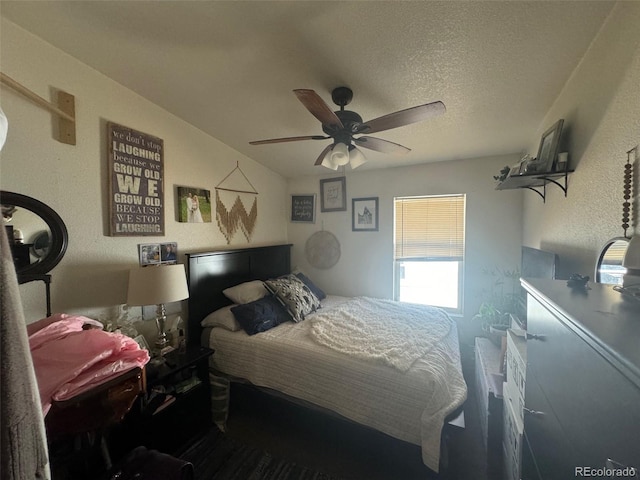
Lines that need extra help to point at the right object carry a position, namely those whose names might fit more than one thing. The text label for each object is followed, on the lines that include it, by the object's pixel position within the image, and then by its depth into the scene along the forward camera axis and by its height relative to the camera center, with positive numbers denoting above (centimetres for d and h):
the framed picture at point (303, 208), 370 +34
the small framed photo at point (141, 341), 177 -76
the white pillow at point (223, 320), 224 -79
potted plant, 239 -72
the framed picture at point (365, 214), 336 +22
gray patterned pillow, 251 -67
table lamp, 173 -37
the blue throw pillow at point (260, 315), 220 -75
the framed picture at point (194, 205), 231 +25
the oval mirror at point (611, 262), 92 -12
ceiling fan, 140 +67
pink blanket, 102 -54
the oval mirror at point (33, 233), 139 -1
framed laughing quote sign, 182 +37
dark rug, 161 -154
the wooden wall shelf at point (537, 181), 149 +34
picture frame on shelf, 143 +48
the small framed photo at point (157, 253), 203 -18
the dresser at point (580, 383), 42 -32
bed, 149 -91
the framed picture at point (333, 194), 351 +51
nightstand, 160 -116
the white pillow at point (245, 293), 253 -62
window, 307 -23
